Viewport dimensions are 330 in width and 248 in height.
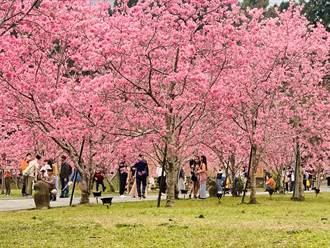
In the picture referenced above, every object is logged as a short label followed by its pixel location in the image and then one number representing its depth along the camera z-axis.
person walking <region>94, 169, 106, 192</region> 34.06
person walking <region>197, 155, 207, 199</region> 27.04
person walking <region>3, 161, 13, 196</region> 34.54
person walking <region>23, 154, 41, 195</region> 25.19
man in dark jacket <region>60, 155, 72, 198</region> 29.36
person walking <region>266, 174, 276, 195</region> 29.85
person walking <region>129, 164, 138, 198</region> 29.39
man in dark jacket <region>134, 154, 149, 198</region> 26.80
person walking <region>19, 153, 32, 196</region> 29.69
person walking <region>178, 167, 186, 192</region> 31.57
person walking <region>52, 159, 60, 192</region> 26.85
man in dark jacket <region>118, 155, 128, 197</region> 30.14
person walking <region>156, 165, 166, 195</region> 32.41
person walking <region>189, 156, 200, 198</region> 28.73
